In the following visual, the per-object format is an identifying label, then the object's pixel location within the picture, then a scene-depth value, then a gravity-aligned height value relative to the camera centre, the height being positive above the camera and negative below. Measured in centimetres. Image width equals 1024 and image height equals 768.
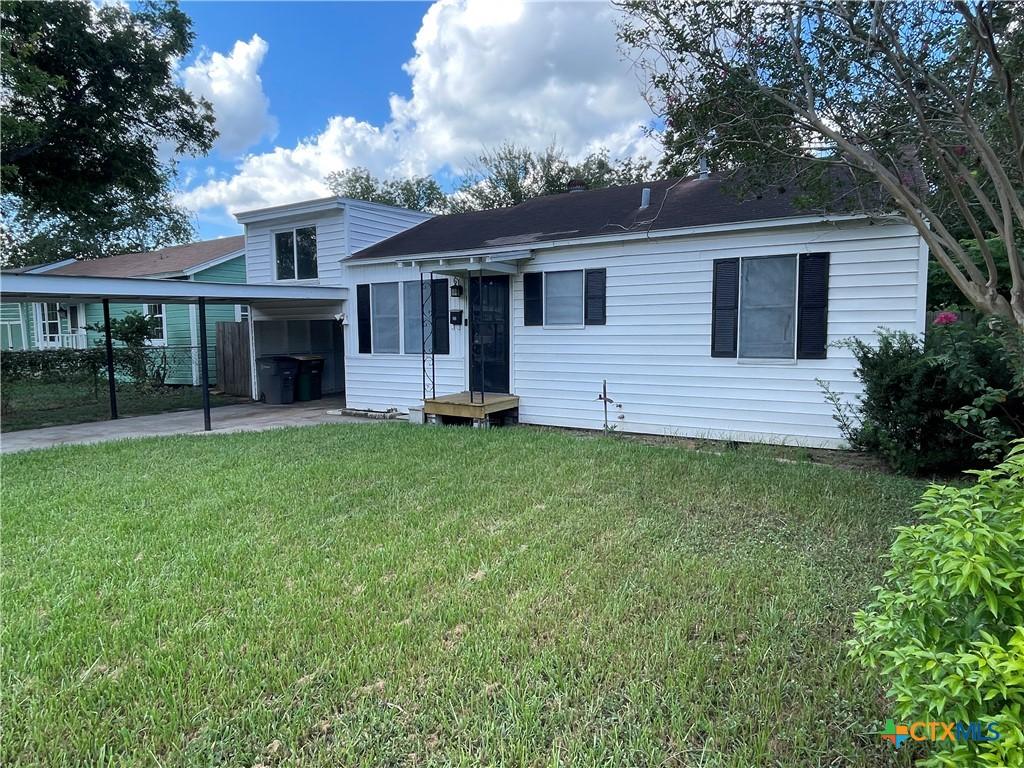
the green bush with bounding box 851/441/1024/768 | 127 -74
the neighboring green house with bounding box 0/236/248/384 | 1616 +81
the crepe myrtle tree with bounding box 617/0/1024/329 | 354 +170
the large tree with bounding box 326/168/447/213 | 2986 +765
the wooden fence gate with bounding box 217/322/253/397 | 1390 -53
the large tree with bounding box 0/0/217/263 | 1005 +463
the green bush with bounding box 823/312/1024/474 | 478 -55
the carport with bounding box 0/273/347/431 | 716 +70
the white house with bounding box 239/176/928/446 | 672 +42
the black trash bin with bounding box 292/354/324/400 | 1263 -90
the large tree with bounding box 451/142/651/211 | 2353 +702
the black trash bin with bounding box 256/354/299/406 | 1230 -86
